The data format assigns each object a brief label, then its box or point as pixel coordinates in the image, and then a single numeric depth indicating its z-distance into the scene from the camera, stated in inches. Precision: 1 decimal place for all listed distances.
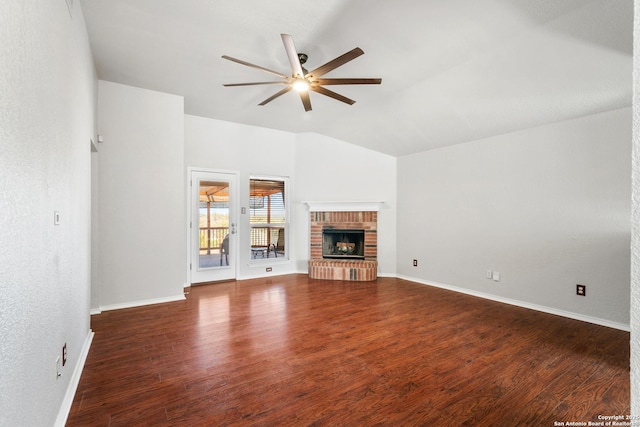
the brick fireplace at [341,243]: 214.5
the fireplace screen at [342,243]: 235.6
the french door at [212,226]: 198.1
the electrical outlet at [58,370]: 69.2
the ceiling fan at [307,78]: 92.7
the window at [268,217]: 223.1
